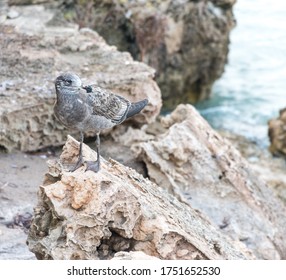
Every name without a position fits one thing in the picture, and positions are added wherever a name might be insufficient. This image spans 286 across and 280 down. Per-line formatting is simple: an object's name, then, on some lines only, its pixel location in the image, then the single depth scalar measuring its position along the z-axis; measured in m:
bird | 6.75
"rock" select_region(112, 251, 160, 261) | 5.53
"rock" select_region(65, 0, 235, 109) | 18.30
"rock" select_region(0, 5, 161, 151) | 10.43
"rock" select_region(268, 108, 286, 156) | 18.04
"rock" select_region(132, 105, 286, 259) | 9.51
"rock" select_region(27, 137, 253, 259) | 6.16
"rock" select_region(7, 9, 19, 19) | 14.81
